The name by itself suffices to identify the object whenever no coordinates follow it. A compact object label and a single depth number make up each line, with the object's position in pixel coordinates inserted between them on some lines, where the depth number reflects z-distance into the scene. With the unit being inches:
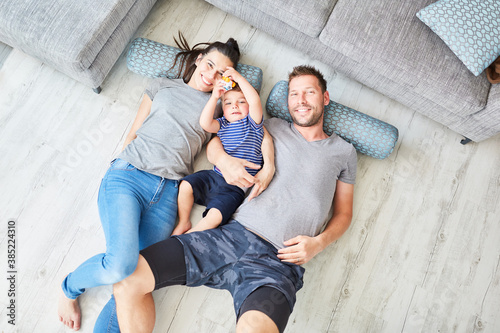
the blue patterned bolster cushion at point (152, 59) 84.4
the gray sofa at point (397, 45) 78.0
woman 67.2
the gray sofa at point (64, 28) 72.9
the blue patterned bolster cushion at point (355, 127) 83.7
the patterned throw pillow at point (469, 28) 75.9
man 65.4
